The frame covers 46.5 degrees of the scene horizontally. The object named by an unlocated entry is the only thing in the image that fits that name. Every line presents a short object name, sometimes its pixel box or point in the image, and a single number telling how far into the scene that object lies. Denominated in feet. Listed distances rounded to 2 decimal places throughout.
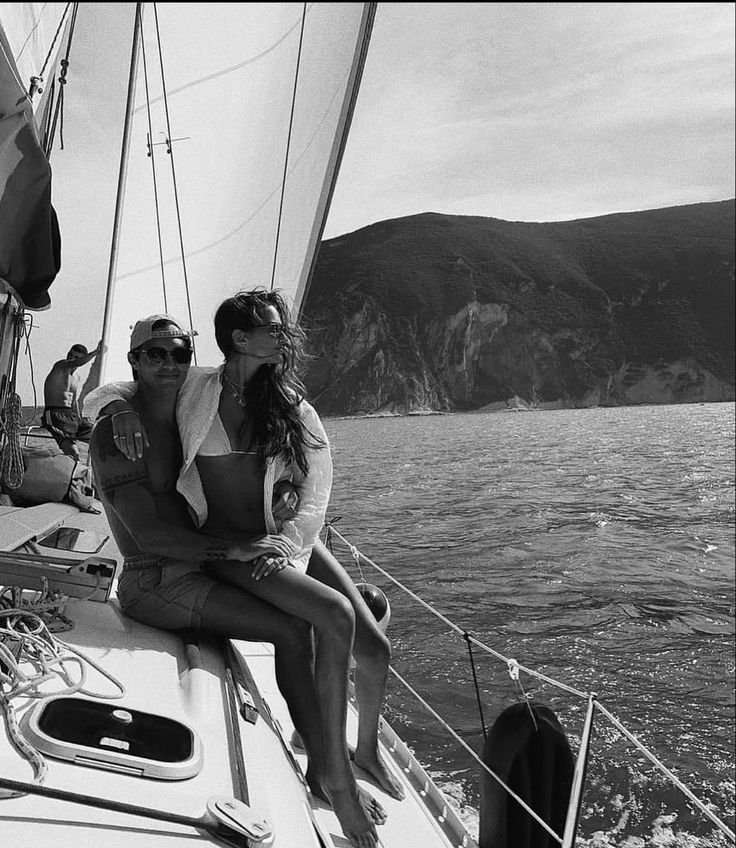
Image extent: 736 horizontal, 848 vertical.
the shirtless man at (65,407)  16.65
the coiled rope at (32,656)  4.64
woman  6.45
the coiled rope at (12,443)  8.54
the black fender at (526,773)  6.87
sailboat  4.44
